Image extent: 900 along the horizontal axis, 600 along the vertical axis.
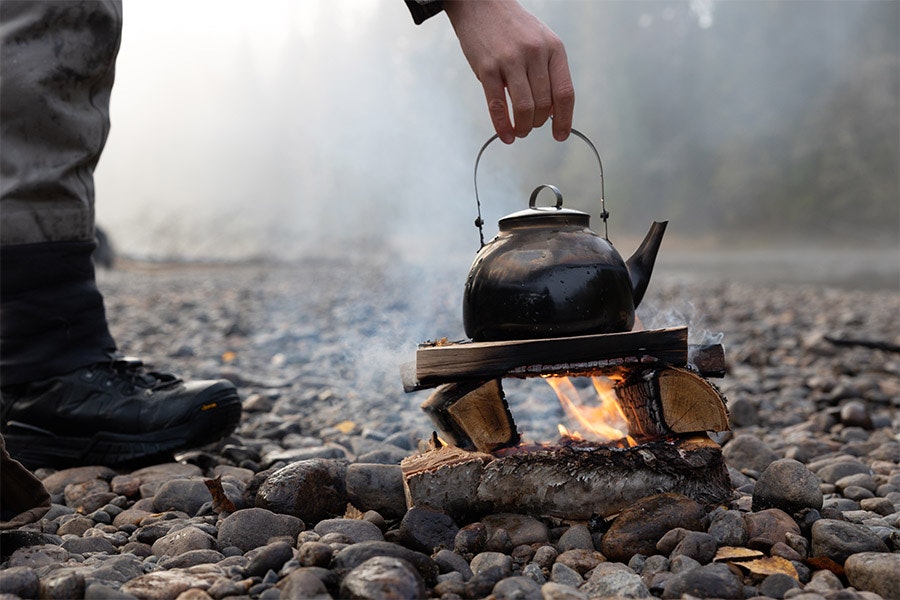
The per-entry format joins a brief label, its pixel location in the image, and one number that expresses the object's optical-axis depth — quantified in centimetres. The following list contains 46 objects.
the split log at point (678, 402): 201
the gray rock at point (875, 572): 149
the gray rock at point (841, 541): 164
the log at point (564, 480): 188
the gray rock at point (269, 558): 153
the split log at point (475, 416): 201
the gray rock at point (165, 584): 145
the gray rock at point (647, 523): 171
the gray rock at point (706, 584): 145
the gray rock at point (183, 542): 174
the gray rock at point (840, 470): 240
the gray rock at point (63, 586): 141
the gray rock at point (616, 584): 149
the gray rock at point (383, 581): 136
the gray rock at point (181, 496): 211
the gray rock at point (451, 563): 160
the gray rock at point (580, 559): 164
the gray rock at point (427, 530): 173
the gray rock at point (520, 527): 178
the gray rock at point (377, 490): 199
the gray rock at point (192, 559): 164
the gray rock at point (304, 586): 139
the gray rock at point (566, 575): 156
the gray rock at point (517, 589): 141
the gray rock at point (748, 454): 252
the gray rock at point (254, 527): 178
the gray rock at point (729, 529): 172
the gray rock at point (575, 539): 175
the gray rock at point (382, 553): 150
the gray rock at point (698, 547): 163
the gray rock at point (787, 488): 190
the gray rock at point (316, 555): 151
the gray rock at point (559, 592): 140
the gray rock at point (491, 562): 156
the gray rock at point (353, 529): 177
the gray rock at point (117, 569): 152
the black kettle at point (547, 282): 198
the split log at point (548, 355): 192
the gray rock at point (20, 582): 142
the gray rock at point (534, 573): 157
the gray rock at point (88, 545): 176
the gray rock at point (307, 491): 193
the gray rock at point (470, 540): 173
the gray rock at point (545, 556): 166
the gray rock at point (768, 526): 172
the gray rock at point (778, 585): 149
